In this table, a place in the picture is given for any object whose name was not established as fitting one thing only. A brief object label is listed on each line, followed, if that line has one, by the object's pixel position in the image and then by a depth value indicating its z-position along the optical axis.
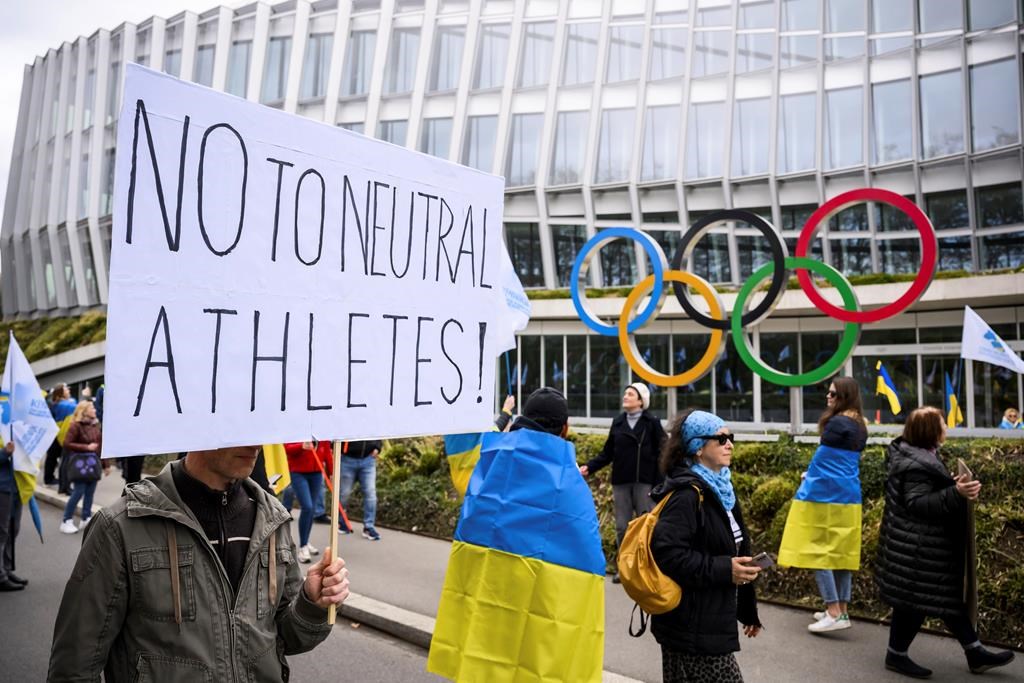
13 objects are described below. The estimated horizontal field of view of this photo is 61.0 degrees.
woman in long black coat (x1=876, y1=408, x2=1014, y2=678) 5.67
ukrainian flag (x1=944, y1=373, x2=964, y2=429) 13.05
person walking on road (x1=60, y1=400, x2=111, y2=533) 11.10
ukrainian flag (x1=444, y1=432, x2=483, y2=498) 5.96
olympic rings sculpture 11.70
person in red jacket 9.31
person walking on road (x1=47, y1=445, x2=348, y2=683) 2.65
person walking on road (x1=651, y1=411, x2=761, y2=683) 3.88
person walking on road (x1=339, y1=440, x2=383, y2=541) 10.23
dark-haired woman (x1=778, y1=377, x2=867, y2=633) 6.81
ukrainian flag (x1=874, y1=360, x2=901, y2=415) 12.59
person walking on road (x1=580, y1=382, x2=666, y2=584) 8.48
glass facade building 24.94
